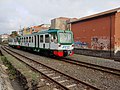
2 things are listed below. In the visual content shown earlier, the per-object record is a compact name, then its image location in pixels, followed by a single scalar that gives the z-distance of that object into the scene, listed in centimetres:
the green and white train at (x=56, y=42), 849
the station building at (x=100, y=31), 1100
